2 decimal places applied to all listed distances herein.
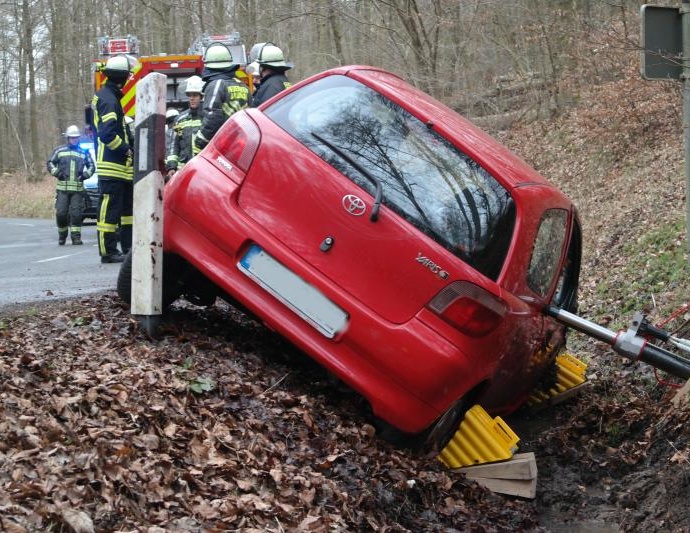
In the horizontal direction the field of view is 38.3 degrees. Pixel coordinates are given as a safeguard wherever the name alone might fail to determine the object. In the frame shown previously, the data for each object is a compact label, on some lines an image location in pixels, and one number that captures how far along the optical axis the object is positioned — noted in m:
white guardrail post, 5.81
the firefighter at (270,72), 10.14
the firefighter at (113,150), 10.09
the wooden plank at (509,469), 5.32
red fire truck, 18.34
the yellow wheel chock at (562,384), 7.45
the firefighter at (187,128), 11.51
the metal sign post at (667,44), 6.80
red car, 5.11
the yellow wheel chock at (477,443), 5.44
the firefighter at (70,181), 17.45
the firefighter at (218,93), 9.20
